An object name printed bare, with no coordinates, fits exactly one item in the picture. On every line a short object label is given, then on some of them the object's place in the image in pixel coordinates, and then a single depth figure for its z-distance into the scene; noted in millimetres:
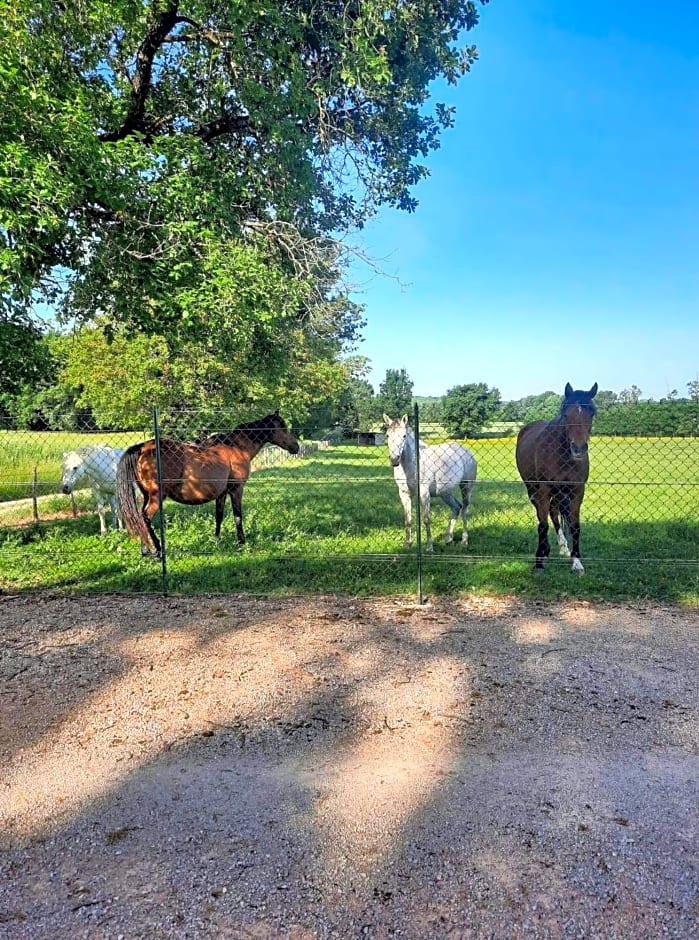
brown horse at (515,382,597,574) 5730
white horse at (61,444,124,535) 9375
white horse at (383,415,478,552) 6730
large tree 5160
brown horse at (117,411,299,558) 7355
